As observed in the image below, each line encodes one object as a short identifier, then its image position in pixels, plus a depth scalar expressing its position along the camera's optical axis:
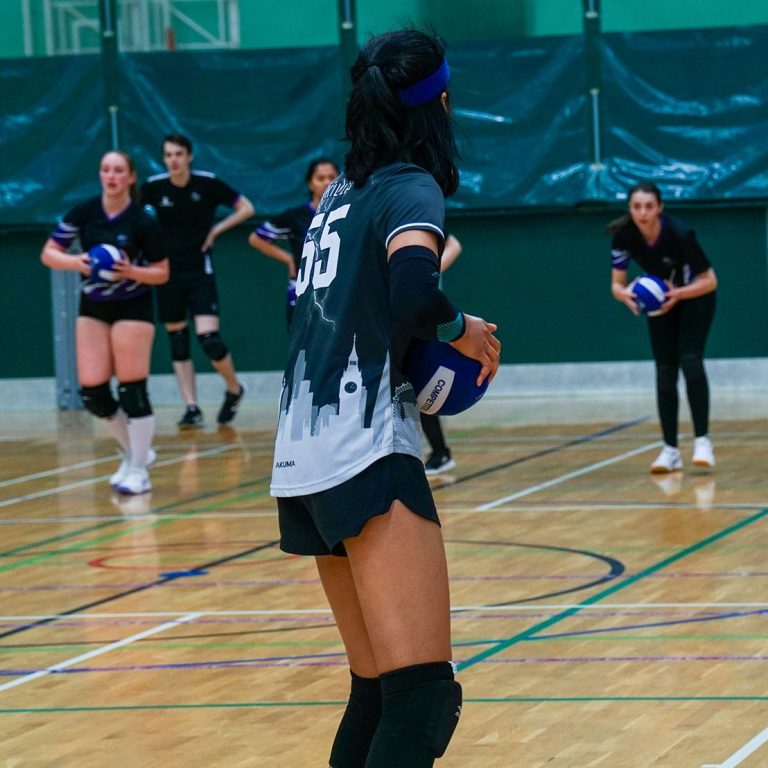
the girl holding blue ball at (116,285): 18.12
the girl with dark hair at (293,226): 20.25
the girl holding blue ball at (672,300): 18.31
